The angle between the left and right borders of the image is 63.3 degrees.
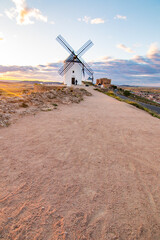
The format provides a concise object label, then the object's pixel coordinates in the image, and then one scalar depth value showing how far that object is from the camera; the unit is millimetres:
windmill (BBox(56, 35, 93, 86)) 40469
